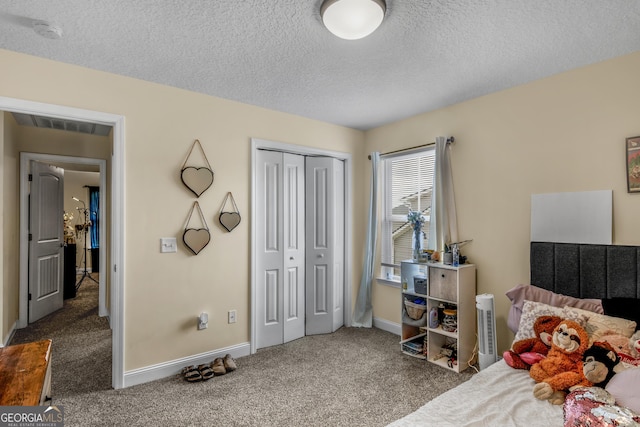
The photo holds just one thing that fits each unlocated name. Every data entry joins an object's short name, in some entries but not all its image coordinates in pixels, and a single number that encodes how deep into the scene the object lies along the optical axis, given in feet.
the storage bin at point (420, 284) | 10.76
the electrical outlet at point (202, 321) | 10.01
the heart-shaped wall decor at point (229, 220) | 10.40
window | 12.10
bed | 4.93
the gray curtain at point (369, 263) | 13.38
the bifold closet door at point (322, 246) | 12.82
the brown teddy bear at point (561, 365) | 5.65
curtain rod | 10.94
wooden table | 3.67
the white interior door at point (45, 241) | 13.97
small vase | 11.32
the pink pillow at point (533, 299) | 7.64
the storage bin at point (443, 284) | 9.87
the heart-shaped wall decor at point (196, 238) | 9.71
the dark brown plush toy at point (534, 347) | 6.70
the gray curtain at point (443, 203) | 10.89
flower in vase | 11.60
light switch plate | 9.44
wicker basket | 10.66
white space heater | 8.90
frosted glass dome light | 5.61
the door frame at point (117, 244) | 8.72
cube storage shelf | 9.75
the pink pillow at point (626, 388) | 4.97
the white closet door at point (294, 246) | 12.18
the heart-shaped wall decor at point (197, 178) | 9.71
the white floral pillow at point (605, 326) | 6.32
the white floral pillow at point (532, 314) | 7.14
